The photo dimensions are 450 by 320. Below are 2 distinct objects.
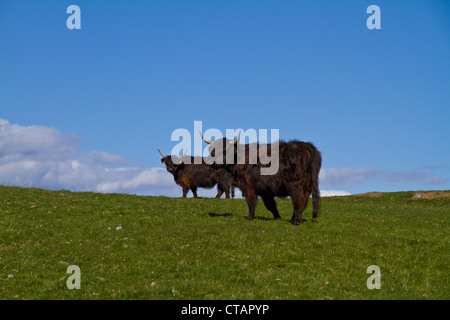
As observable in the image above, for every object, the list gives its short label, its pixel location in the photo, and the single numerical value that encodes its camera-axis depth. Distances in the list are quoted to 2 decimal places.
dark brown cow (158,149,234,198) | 37.47
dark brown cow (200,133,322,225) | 18.89
